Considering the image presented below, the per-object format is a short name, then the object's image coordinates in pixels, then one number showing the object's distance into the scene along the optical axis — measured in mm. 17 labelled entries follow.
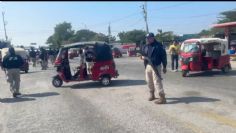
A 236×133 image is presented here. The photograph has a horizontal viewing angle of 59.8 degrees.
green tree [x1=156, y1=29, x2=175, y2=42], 47252
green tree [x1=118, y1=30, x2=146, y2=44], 61427
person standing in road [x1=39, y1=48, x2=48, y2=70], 16664
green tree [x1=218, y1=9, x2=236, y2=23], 42293
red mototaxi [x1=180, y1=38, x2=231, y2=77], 9852
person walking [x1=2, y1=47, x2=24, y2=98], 7681
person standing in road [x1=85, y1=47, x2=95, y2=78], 8694
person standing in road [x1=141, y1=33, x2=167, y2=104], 5829
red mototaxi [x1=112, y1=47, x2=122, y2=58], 29476
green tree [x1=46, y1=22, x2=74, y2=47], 77664
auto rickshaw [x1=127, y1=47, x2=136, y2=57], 30389
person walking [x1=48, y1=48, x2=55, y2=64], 19299
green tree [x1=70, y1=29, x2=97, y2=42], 71986
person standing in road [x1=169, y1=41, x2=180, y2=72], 11529
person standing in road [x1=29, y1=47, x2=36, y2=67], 19682
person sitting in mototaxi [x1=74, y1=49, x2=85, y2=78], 8791
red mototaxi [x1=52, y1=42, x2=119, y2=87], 8677
